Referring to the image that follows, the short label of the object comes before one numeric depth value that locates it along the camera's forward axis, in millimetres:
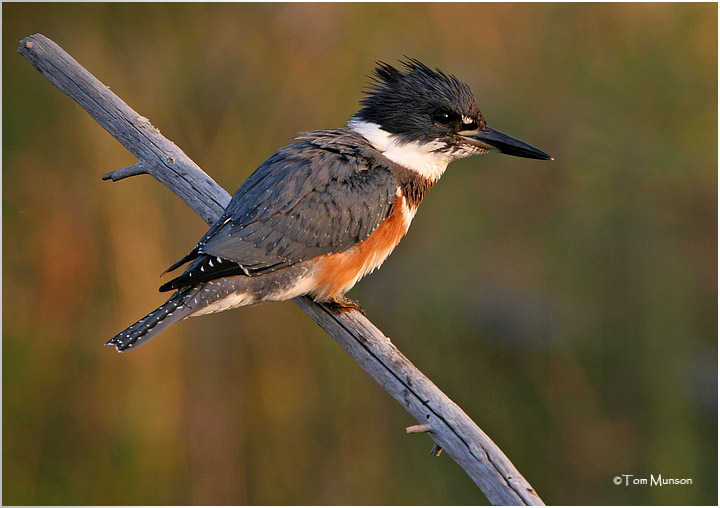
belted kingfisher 5059
